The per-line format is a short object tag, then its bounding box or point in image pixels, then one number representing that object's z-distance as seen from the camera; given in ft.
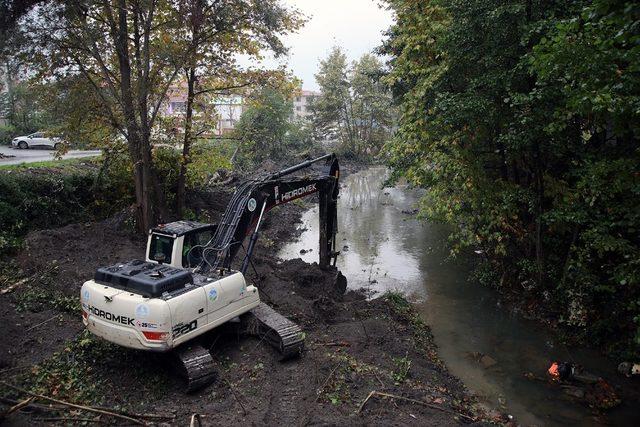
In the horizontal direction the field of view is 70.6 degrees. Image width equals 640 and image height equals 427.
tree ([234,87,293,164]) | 113.91
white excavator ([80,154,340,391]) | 21.34
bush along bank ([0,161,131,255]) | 38.14
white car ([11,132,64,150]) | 81.04
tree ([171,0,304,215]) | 38.99
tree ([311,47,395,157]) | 132.87
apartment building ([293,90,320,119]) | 143.23
